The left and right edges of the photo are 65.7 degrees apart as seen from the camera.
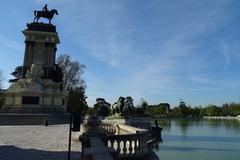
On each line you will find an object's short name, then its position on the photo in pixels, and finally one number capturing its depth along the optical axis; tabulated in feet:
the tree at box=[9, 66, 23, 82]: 151.92
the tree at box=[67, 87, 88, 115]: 129.15
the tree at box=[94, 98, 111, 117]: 113.24
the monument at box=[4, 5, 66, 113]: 89.22
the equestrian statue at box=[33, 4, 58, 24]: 104.12
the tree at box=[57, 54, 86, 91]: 135.22
